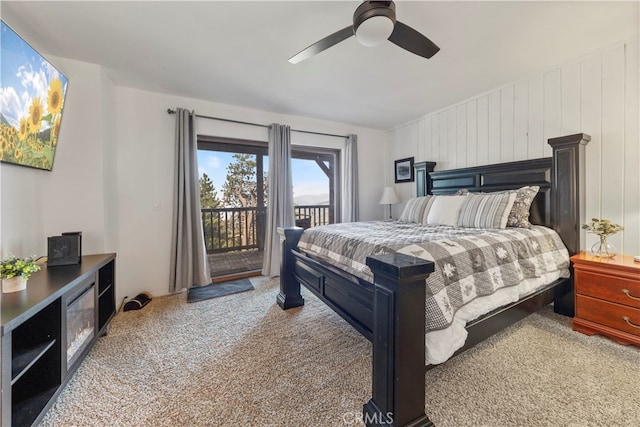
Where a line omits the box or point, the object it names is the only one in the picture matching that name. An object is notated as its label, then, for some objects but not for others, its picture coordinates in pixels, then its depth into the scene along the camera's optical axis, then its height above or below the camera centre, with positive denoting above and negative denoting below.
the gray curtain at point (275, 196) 3.60 +0.22
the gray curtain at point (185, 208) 3.06 +0.05
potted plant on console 1.34 -0.33
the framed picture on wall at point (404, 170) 4.28 +0.70
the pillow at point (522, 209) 2.47 -0.01
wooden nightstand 1.83 -0.70
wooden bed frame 1.13 -0.51
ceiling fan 1.44 +1.15
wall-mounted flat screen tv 1.56 +0.79
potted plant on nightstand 2.05 -0.20
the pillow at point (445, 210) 2.73 -0.01
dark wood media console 1.12 -0.70
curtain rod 3.07 +1.25
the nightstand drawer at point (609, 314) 1.83 -0.83
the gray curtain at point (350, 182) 4.27 +0.48
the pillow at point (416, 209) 3.15 +0.00
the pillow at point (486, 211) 2.43 -0.02
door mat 2.97 -0.99
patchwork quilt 1.41 -0.32
